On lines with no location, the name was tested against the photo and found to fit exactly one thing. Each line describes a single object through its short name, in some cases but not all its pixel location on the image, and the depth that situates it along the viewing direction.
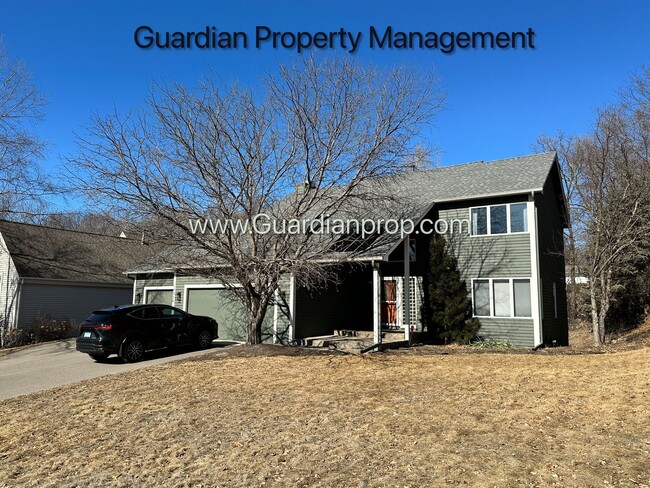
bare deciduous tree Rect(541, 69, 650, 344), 18.30
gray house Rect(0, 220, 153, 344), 20.86
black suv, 12.62
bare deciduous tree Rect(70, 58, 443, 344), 11.95
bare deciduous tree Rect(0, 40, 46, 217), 21.02
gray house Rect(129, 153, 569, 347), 15.29
